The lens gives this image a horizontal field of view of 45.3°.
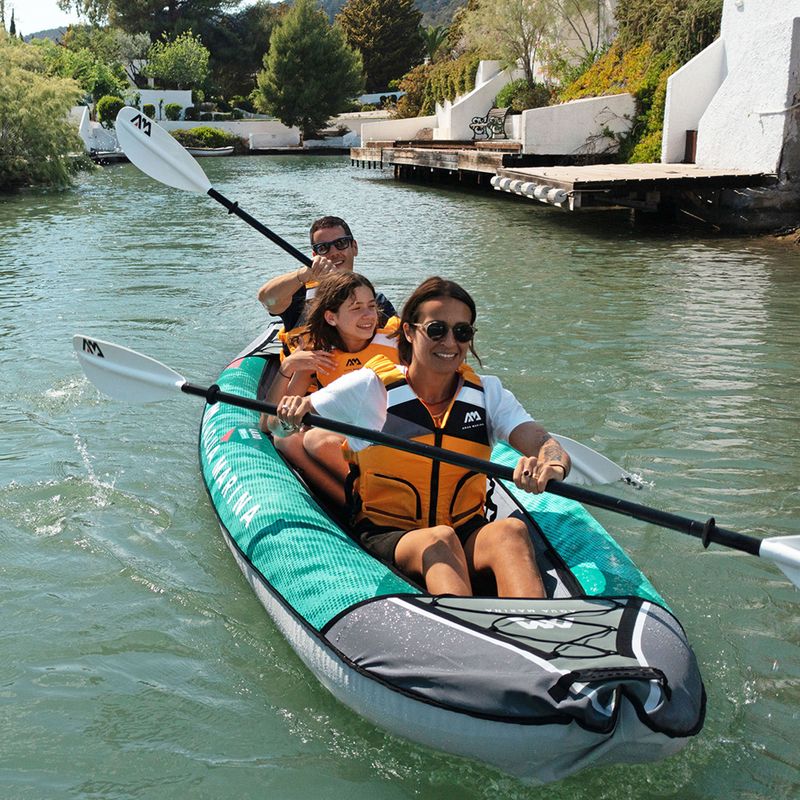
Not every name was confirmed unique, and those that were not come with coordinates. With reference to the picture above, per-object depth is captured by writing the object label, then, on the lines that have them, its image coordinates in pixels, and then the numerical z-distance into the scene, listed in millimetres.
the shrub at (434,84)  32500
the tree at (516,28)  25766
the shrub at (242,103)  52719
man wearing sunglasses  4738
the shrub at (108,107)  39031
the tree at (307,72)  45031
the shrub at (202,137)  38438
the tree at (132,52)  51750
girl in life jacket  3754
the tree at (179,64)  48281
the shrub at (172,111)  45375
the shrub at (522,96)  25319
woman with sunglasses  2924
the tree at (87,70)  41562
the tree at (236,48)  57469
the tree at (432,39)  54156
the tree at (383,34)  54219
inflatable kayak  2328
